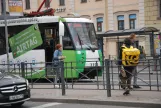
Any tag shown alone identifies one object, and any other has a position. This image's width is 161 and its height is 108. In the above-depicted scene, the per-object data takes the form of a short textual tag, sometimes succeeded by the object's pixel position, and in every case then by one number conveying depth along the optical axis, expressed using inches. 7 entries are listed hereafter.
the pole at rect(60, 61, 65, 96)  508.1
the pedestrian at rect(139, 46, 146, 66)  1023.3
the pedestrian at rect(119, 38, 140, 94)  472.7
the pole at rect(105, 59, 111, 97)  463.6
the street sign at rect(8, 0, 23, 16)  579.5
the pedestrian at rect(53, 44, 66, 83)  613.2
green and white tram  679.7
